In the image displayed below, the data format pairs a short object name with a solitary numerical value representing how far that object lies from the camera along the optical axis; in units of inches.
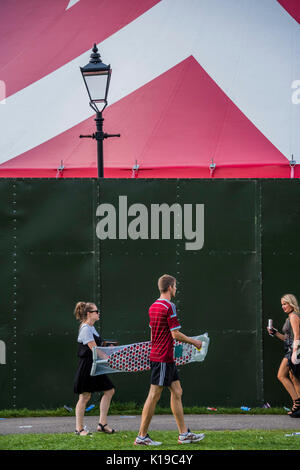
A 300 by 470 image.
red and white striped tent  1203.2
